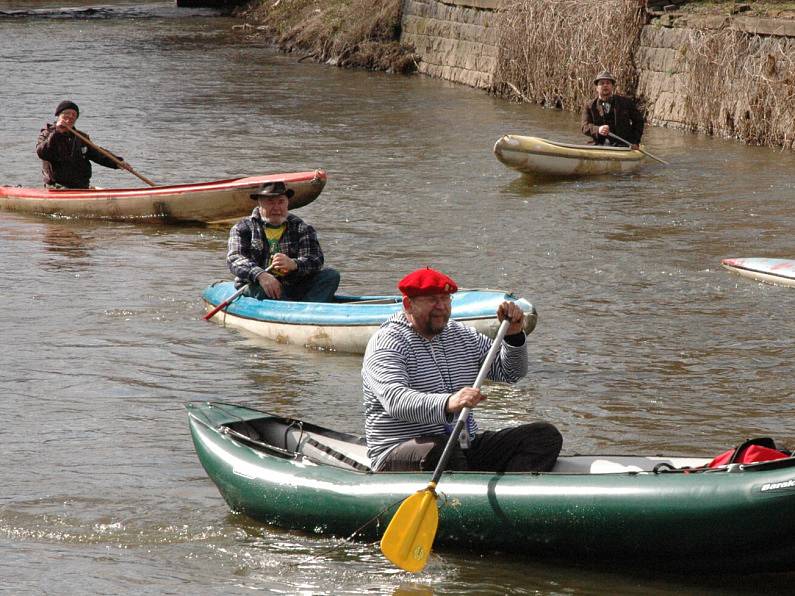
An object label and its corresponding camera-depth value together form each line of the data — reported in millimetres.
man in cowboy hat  19156
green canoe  11023
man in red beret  11930
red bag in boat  11469
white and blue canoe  18281
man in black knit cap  28109
